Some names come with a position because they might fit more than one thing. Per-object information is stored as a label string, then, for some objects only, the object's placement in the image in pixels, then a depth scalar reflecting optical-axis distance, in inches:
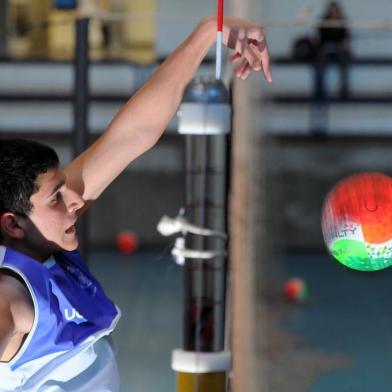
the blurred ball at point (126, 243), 594.7
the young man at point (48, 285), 124.8
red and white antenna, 142.6
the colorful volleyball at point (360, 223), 154.7
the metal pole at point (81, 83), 330.1
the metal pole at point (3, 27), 738.3
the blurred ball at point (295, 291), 456.7
